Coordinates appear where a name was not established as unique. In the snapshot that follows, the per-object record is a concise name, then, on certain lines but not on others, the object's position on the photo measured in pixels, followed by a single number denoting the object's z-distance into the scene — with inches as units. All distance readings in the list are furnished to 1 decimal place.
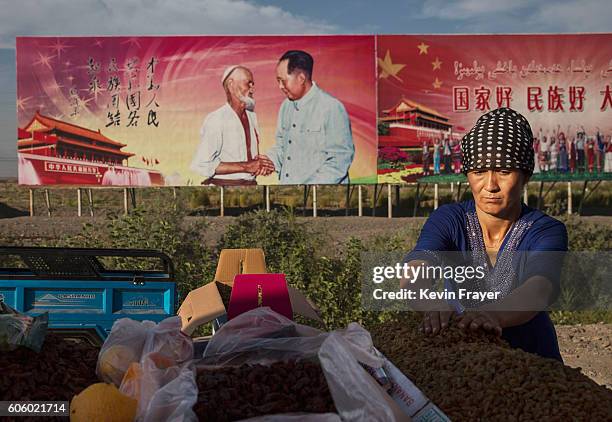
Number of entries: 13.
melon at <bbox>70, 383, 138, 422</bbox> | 57.7
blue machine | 120.0
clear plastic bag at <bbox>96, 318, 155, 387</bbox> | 68.3
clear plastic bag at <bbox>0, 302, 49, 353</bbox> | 66.6
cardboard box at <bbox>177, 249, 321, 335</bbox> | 113.2
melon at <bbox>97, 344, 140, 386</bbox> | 68.1
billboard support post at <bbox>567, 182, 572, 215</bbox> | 369.3
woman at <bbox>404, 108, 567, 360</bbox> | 86.5
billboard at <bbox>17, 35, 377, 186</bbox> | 342.6
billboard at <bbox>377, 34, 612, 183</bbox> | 350.9
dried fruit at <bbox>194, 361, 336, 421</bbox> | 59.4
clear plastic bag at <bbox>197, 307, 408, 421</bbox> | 58.9
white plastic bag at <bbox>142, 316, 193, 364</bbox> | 70.4
